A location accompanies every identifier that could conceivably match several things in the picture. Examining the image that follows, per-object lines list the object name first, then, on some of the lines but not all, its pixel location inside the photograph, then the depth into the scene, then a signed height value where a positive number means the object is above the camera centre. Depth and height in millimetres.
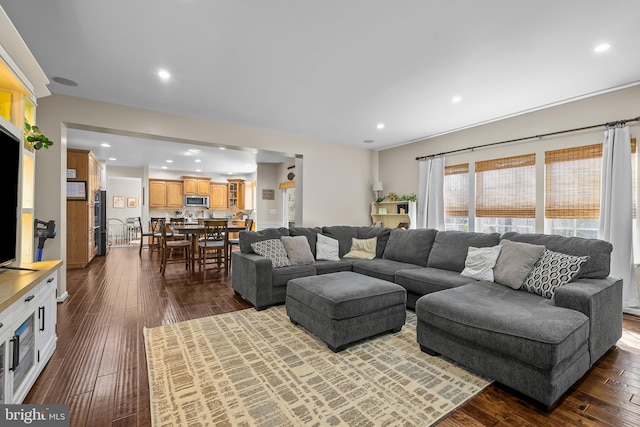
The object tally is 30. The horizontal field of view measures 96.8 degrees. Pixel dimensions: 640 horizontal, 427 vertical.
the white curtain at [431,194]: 5223 +343
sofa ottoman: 2330 -840
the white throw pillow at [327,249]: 4242 -567
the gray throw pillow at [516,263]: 2564 -465
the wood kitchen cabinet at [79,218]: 5727 -178
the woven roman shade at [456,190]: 4957 +397
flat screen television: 1878 +95
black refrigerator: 7039 -341
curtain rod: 3291 +1087
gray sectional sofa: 1668 -724
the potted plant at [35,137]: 2287 +585
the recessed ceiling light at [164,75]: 2961 +1439
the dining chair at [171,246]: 5112 -671
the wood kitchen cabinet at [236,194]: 10664 +633
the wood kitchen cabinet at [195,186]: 9766 +872
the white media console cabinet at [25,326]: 1447 -725
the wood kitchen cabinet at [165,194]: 9328 +558
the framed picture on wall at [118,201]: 10078 +295
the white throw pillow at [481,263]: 2877 -525
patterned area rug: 1604 -1149
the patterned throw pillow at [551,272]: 2329 -498
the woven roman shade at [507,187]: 4156 +400
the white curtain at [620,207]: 3223 +81
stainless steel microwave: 9766 +325
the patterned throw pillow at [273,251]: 3648 -530
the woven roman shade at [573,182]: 3549 +414
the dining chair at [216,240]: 5121 -582
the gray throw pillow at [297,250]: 3836 -529
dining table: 5328 -373
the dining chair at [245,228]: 5852 -363
